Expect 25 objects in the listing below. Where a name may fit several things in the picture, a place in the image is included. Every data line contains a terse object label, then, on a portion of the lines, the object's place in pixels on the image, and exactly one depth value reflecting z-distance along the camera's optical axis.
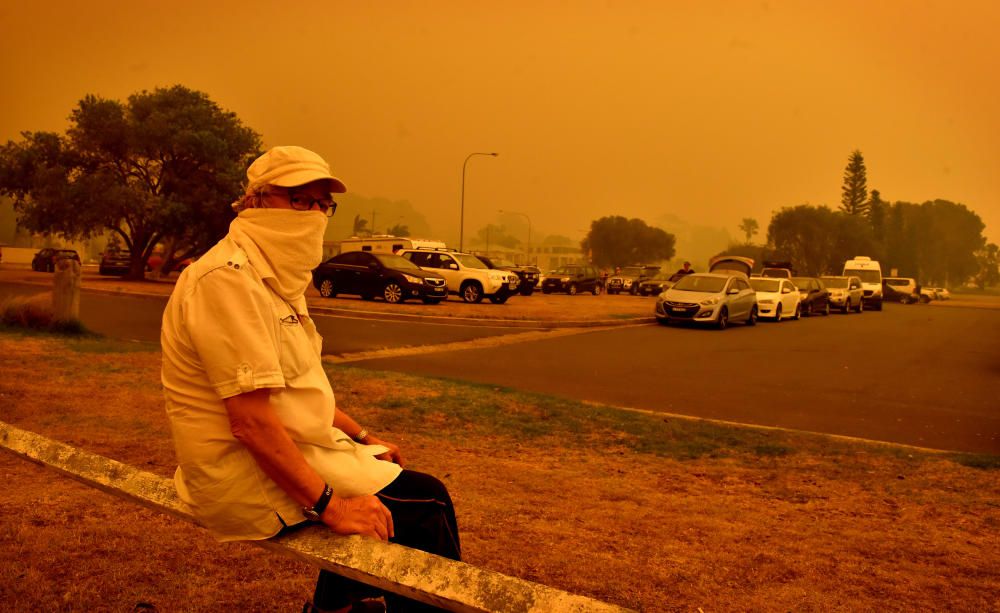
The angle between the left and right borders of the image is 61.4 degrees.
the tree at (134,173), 39.47
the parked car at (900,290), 61.03
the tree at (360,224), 123.62
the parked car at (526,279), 41.12
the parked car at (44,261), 49.19
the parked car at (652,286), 52.78
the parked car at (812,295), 32.01
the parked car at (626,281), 56.62
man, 2.17
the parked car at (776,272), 38.00
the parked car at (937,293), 71.50
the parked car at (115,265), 43.03
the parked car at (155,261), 50.25
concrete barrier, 1.81
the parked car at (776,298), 27.75
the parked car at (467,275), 29.32
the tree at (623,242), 135.75
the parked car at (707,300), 22.72
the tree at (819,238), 109.00
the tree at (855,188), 115.44
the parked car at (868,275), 41.69
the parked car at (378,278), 26.44
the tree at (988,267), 179.00
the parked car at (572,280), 49.69
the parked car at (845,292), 36.25
